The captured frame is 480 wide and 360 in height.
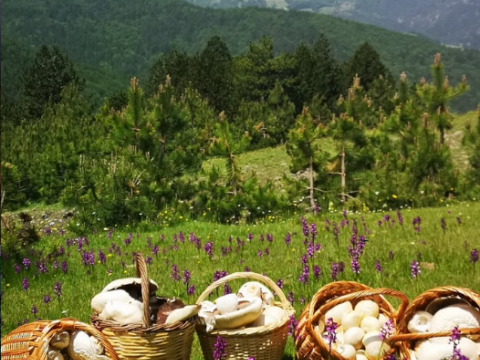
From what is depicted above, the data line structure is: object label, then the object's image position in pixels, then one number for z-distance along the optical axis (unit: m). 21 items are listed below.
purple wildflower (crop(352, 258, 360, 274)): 5.55
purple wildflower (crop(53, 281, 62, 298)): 5.82
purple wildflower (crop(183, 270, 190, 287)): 5.81
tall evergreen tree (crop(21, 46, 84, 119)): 50.34
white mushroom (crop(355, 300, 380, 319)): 4.20
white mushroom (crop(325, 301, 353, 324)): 4.20
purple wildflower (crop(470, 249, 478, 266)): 6.10
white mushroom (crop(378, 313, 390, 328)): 4.17
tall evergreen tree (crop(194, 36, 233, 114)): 56.06
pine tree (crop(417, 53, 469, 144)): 17.98
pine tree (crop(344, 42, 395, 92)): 62.69
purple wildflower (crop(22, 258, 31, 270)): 7.84
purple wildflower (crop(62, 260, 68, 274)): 8.18
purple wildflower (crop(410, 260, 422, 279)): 5.40
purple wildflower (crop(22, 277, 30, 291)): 6.80
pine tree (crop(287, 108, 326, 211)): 14.52
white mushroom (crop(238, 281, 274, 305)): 4.50
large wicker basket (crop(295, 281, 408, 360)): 3.91
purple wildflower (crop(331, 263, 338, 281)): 6.03
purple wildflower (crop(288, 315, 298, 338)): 4.56
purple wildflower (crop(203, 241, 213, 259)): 7.63
